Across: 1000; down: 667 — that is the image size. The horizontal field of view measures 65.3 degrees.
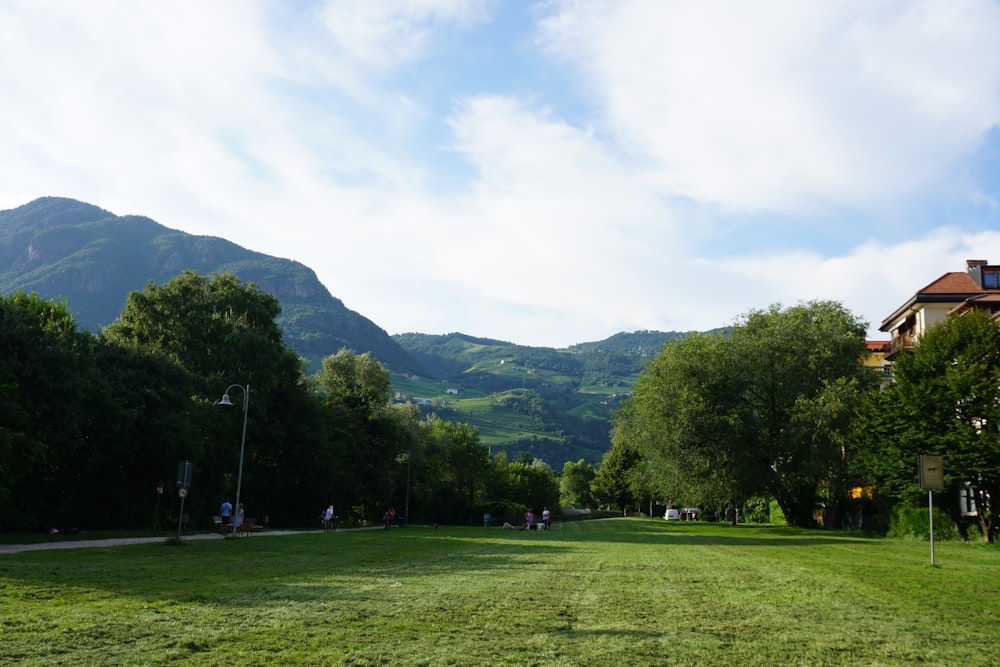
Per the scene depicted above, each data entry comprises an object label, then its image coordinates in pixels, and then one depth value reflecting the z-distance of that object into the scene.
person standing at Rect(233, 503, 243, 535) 34.43
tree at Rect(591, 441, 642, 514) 103.35
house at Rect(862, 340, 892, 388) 75.51
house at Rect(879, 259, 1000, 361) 56.69
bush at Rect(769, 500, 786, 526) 72.69
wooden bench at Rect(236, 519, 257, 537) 36.68
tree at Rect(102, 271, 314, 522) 52.28
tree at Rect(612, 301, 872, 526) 46.19
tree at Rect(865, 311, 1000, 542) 32.12
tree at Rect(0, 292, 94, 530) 28.58
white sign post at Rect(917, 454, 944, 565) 22.45
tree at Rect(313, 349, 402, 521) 62.56
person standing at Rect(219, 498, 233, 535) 35.56
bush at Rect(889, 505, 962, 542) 36.22
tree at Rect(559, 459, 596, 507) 169.50
